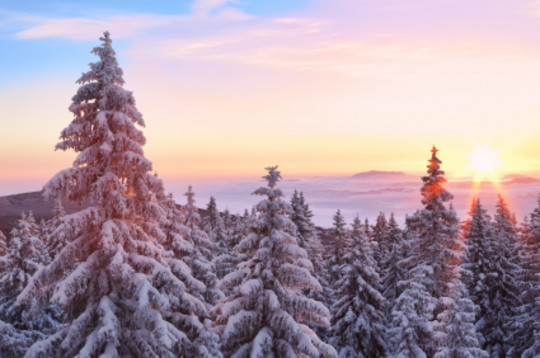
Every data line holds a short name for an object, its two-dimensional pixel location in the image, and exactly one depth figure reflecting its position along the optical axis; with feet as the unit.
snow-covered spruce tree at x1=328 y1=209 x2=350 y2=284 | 137.49
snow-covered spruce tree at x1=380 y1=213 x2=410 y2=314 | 141.18
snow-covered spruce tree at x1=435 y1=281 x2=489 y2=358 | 84.33
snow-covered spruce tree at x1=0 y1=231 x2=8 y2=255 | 132.76
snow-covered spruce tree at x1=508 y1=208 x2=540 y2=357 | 110.11
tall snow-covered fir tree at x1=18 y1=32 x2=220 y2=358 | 42.75
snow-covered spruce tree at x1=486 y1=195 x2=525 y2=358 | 124.67
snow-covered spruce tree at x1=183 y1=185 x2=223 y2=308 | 79.10
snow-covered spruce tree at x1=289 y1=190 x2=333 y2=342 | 125.90
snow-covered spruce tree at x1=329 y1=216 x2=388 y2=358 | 106.63
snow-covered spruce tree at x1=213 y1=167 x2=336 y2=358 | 55.42
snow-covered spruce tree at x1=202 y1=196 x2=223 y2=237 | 161.49
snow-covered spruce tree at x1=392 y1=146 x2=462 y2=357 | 86.83
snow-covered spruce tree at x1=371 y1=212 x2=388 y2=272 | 164.45
